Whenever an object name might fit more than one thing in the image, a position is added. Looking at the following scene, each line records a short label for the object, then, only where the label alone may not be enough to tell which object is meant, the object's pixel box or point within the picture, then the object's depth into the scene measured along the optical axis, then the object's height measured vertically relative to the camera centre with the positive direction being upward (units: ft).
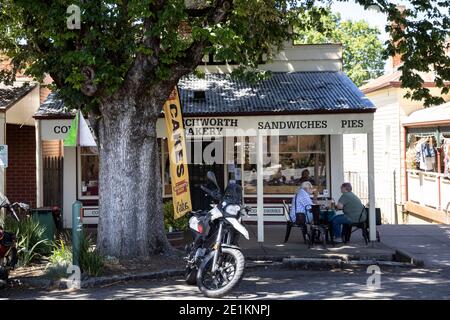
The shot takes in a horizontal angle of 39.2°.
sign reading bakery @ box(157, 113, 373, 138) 44.73 +3.97
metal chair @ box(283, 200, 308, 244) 41.52 -3.03
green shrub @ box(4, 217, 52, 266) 34.60 -3.20
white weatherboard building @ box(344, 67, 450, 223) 79.92 +3.86
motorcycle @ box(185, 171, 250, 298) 26.76 -2.84
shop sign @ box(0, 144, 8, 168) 39.60 +1.80
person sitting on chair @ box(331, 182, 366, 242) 42.57 -2.03
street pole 31.35 -2.46
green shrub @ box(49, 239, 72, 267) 32.14 -3.83
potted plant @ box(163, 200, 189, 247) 41.34 -3.01
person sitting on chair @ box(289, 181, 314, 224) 41.11 -1.84
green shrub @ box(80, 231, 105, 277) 31.37 -3.97
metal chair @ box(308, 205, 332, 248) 41.16 -3.09
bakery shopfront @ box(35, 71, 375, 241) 48.39 +2.44
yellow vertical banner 38.04 +1.56
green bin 38.86 -2.24
